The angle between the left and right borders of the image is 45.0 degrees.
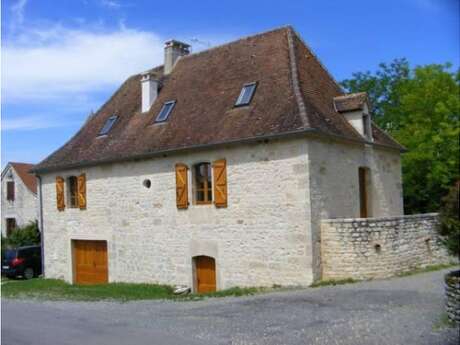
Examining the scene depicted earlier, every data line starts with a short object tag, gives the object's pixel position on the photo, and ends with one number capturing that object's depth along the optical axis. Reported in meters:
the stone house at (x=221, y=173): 14.30
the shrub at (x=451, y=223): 7.92
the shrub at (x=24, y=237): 28.64
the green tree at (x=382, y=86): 32.47
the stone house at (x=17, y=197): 33.31
